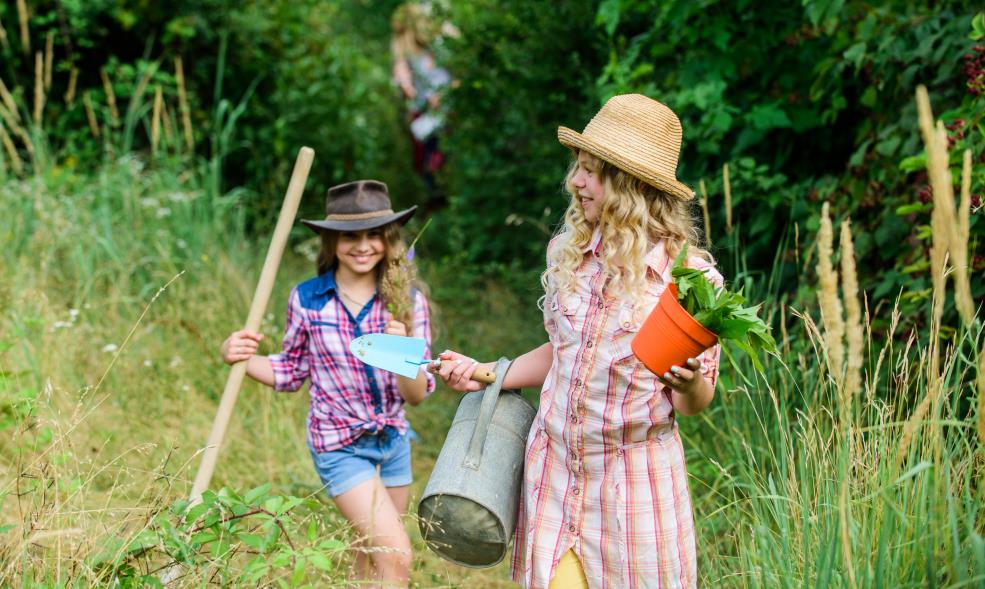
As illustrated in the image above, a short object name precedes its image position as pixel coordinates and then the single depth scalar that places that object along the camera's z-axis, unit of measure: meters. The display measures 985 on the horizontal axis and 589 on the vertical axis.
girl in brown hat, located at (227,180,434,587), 3.08
